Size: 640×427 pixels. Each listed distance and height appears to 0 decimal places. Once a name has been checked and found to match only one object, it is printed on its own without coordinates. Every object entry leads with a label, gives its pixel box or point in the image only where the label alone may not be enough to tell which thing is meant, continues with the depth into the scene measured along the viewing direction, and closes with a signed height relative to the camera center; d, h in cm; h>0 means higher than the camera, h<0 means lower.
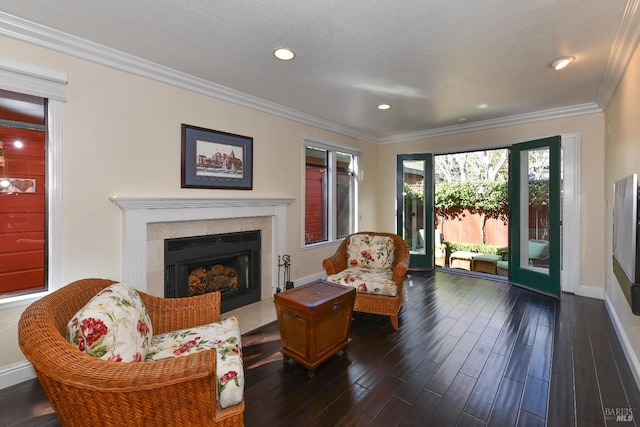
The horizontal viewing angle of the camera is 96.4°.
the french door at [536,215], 382 -2
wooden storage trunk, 212 -85
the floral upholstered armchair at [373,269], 293 -68
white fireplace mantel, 251 -2
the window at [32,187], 206 +18
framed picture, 296 +60
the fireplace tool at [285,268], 384 -75
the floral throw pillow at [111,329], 126 -55
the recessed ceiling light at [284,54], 238 +136
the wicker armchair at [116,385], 108 -67
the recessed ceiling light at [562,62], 252 +137
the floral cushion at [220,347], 136 -78
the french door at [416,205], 526 +15
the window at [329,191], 453 +38
